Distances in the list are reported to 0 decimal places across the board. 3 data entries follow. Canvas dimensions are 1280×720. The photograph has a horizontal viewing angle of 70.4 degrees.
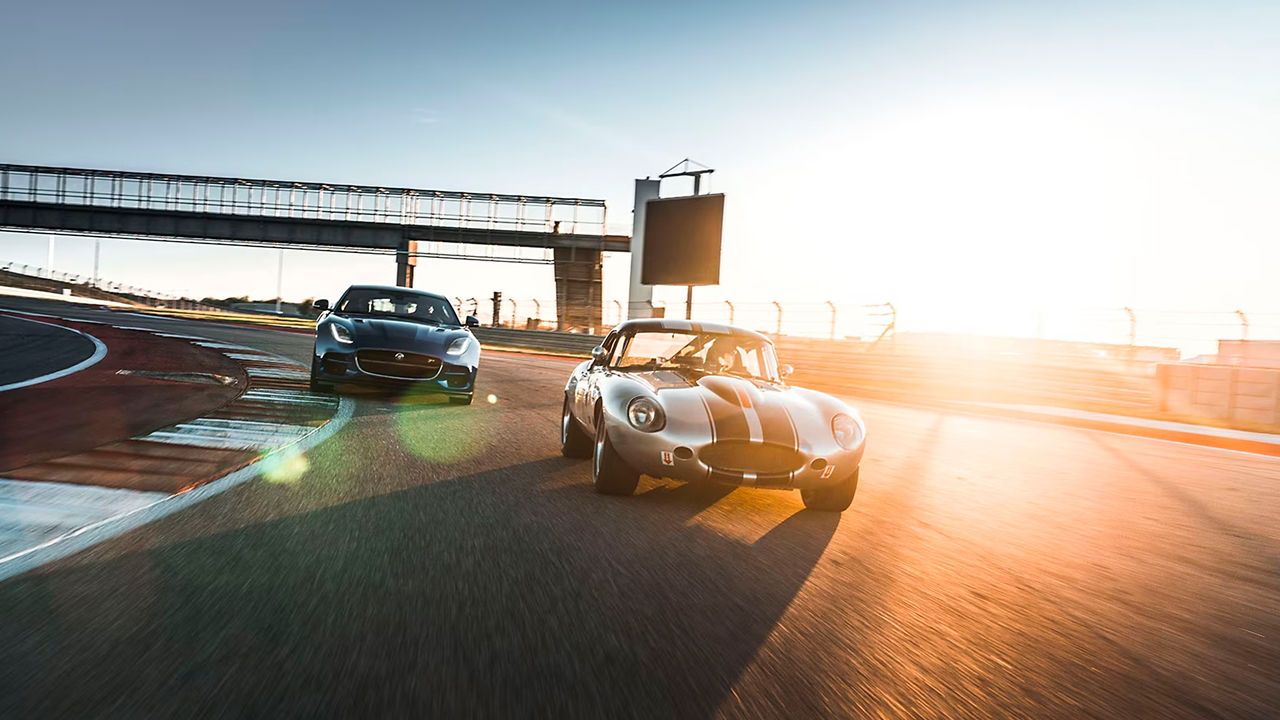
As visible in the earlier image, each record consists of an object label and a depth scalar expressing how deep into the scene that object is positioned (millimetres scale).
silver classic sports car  5168
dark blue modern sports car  10500
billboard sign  28984
